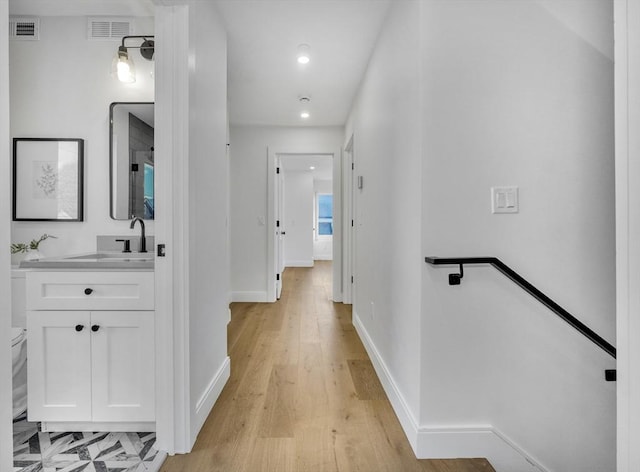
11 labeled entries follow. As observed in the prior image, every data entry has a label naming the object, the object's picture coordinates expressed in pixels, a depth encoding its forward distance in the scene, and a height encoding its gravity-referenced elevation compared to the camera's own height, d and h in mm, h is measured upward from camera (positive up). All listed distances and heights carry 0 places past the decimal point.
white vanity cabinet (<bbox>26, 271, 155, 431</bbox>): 1596 -530
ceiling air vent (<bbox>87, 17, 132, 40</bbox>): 2162 +1310
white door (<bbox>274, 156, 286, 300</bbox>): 4557 +233
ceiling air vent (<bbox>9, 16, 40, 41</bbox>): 2164 +1302
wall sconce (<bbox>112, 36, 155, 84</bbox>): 1972 +1015
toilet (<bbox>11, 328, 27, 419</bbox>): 1747 -718
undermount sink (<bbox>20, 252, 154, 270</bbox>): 1589 -142
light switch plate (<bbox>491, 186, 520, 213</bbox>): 1485 +146
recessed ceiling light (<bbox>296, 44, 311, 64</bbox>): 2496 +1365
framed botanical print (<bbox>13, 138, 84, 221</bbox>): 2205 +359
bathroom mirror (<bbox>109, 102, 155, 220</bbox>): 2180 +520
